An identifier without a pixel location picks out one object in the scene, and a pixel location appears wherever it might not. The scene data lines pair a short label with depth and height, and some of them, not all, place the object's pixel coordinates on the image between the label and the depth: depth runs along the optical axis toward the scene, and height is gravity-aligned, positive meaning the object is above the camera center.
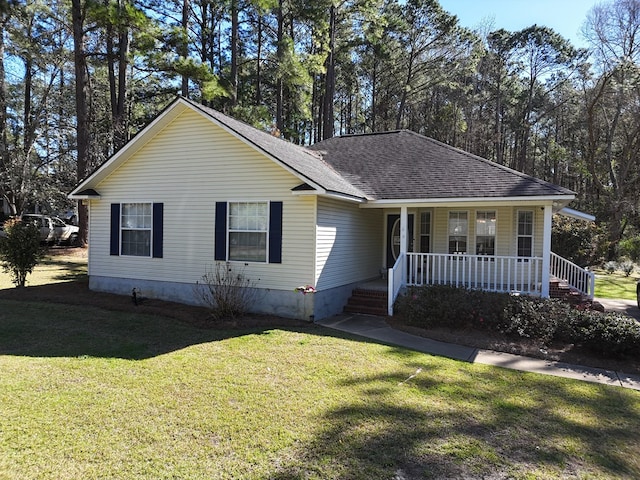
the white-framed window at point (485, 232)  11.48 -0.10
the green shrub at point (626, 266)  19.45 -1.82
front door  12.77 -0.35
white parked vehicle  21.12 -0.43
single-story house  9.18 +0.26
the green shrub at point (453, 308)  8.33 -1.70
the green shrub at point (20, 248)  11.33 -0.76
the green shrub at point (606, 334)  6.69 -1.78
